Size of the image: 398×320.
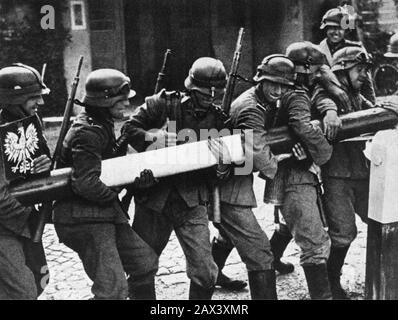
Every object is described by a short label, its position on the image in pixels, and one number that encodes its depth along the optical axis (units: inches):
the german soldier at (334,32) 295.4
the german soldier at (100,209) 175.3
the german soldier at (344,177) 213.3
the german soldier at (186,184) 190.5
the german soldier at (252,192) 194.4
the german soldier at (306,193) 198.7
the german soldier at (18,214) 169.2
